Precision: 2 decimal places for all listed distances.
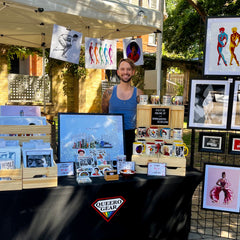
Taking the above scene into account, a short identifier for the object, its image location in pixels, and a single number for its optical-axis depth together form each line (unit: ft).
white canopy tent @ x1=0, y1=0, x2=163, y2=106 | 10.15
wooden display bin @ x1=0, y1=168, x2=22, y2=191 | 5.74
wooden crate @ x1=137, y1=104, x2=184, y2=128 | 7.80
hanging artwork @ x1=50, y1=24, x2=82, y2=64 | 11.85
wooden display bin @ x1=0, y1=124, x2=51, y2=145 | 7.02
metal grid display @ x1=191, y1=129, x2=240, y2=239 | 8.91
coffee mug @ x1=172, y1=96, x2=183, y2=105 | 7.91
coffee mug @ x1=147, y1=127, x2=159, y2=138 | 7.66
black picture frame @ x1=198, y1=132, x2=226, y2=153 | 8.23
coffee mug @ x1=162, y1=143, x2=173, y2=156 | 7.29
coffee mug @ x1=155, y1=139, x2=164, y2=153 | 7.46
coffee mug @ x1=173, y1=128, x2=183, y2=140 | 7.60
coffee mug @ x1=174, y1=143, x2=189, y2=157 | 7.24
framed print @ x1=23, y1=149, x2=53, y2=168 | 6.04
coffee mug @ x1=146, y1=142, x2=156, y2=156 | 7.31
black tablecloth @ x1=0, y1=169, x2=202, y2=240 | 5.89
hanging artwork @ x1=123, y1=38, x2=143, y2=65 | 14.90
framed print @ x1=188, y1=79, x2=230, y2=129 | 7.93
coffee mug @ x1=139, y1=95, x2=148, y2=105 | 7.98
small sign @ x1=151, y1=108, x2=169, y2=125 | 7.75
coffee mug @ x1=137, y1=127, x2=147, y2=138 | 7.70
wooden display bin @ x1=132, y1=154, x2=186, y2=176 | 7.23
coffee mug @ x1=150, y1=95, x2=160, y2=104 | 8.02
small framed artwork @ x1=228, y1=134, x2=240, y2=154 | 8.10
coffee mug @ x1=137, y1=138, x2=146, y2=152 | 7.37
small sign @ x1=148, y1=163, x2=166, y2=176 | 7.20
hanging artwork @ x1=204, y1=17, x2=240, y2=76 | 7.64
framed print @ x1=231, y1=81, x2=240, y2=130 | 7.87
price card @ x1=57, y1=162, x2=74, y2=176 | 6.94
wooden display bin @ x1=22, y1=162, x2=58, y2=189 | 5.92
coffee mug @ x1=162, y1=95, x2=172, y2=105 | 7.96
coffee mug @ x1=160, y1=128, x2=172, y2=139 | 7.65
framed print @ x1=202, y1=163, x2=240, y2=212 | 8.05
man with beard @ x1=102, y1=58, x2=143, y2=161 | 9.07
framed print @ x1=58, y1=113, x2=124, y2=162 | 7.57
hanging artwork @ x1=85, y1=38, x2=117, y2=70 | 13.87
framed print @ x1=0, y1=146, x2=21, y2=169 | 5.81
